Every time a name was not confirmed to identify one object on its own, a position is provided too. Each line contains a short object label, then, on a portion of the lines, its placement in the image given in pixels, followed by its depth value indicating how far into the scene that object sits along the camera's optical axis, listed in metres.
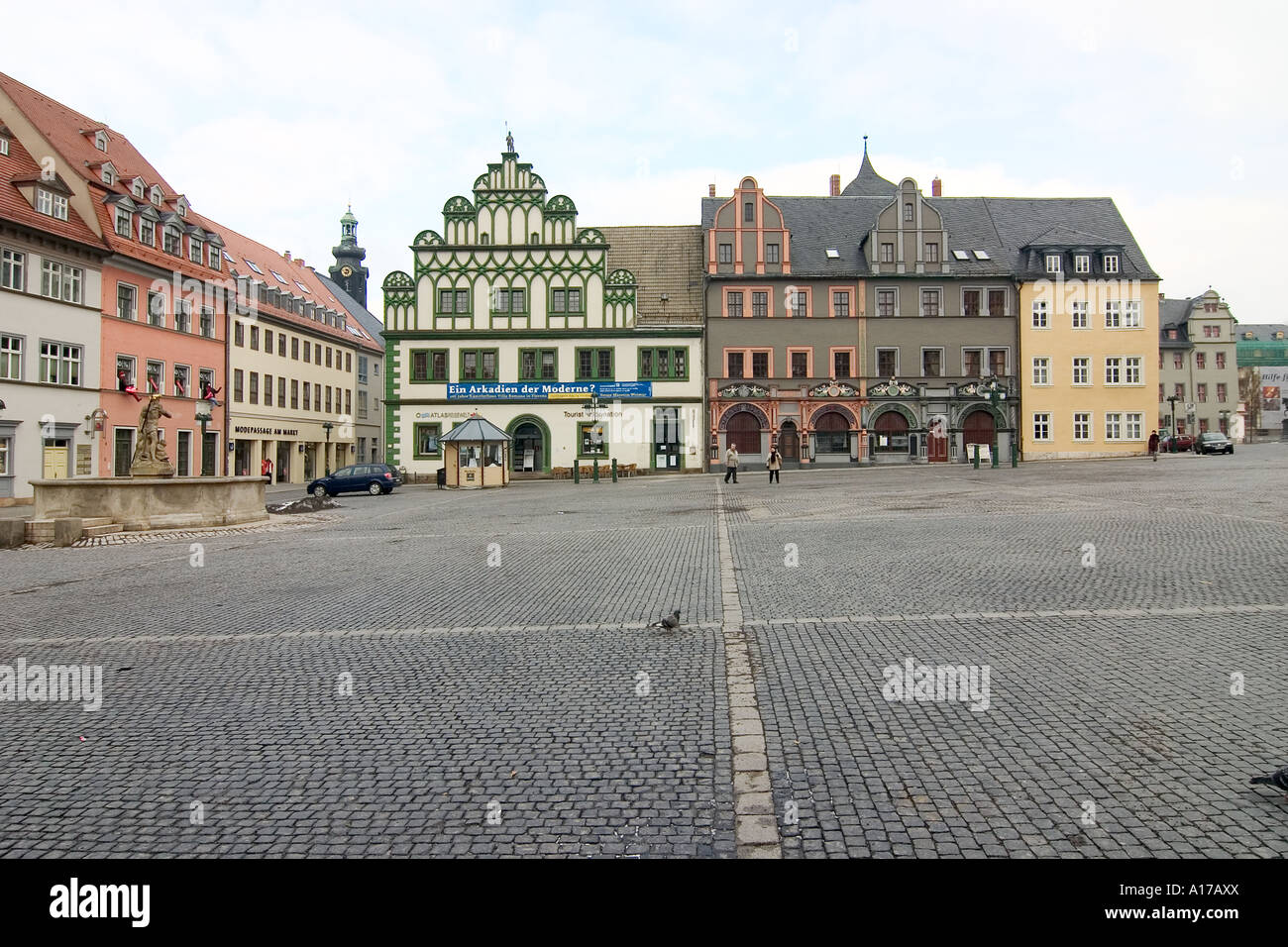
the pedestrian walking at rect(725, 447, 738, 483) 37.22
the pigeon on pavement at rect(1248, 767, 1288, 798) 3.91
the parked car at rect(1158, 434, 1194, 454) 58.84
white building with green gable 48.47
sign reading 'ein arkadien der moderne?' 48.88
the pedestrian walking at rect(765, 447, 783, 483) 34.88
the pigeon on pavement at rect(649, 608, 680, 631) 7.89
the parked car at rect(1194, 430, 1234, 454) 49.91
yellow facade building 51.22
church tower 86.00
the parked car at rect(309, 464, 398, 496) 37.84
